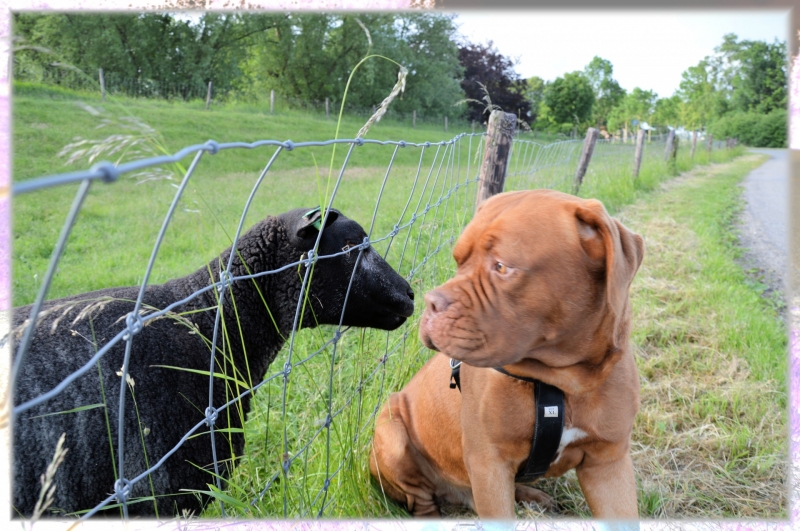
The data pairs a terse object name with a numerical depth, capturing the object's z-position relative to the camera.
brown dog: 1.96
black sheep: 2.38
